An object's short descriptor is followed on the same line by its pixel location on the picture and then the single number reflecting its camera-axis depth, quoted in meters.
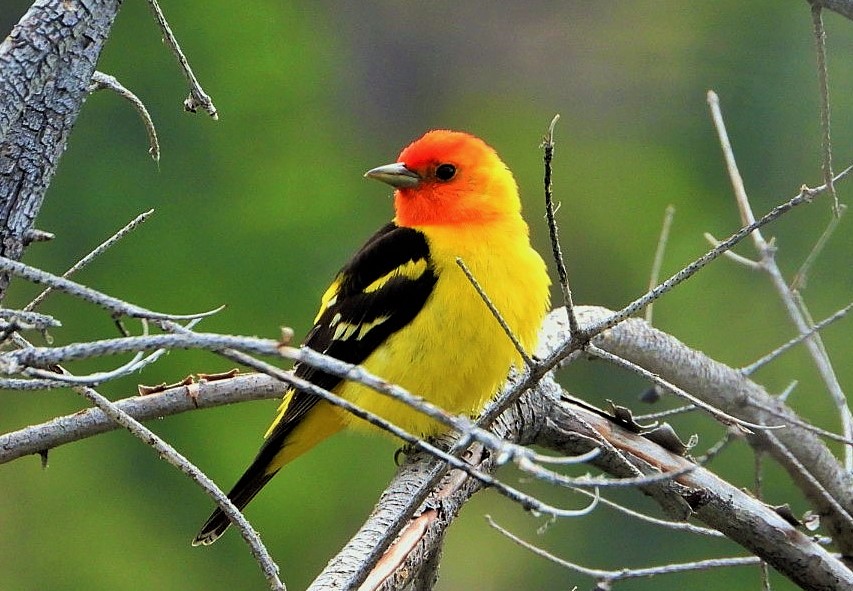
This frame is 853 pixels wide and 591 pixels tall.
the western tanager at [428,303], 3.41
